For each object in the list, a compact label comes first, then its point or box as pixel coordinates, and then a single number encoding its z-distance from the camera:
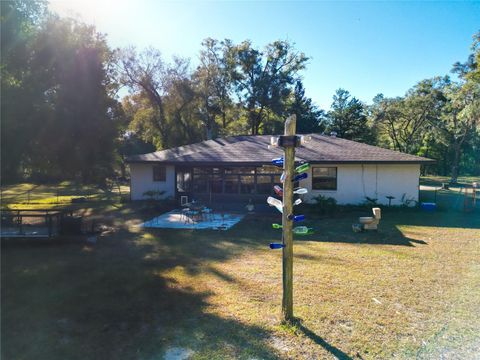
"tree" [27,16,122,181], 9.08
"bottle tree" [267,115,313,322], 4.10
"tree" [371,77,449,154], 34.00
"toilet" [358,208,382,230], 10.19
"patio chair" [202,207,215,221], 12.44
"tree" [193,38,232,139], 32.03
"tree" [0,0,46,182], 7.82
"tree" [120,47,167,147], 27.86
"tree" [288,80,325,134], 37.06
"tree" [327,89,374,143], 37.25
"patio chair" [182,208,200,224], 12.02
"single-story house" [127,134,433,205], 14.28
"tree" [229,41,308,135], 31.91
